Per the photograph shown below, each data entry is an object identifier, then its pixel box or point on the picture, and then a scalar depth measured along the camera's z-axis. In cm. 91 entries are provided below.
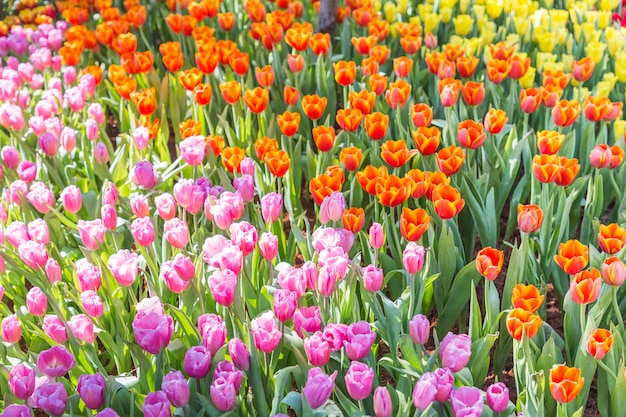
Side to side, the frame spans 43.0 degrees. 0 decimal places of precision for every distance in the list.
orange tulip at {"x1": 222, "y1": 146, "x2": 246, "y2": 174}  251
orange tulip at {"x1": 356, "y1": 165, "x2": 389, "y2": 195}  230
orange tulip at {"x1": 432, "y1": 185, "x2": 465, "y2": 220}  219
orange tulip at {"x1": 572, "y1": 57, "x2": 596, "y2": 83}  319
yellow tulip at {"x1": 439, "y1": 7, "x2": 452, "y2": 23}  420
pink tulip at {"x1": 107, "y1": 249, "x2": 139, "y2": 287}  201
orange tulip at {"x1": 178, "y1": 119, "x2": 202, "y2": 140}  268
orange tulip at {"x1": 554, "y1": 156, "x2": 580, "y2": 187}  232
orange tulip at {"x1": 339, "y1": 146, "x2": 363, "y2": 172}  254
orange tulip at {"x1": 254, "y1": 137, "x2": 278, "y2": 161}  256
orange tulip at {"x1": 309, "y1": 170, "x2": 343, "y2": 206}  230
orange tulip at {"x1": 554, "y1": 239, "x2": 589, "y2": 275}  197
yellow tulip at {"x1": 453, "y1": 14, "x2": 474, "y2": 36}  401
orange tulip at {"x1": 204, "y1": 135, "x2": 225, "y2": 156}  267
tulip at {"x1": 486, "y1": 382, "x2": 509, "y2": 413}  162
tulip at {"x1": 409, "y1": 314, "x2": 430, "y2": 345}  183
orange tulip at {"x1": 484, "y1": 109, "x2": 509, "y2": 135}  268
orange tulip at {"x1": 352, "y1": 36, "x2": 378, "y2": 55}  348
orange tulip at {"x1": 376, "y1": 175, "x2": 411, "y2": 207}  225
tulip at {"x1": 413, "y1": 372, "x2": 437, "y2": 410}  159
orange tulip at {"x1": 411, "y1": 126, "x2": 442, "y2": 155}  253
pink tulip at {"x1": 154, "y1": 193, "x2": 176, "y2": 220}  228
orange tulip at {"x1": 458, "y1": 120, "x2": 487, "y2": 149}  257
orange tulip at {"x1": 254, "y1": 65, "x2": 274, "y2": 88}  317
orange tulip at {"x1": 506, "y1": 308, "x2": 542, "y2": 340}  178
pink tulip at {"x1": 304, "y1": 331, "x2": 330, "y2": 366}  171
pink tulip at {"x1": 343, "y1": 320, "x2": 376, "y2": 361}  172
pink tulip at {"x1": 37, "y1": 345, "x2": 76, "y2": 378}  171
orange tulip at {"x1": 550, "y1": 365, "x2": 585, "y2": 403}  162
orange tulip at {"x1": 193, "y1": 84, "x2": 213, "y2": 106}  293
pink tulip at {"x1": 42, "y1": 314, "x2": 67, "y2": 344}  188
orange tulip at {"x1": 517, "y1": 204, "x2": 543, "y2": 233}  212
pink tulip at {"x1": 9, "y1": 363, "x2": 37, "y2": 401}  168
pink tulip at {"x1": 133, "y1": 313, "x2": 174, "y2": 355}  171
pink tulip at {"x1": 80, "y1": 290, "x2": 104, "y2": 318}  195
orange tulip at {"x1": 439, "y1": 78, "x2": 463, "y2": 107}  290
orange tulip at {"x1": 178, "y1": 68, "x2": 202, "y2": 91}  307
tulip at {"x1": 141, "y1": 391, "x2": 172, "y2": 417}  160
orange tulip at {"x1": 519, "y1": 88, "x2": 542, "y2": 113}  288
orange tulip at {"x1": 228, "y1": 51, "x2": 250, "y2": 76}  325
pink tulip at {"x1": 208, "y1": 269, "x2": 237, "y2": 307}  184
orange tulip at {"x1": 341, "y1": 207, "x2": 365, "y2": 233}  219
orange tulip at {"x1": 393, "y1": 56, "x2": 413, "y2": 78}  324
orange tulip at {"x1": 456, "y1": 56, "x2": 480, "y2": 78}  315
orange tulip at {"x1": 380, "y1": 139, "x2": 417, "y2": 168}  245
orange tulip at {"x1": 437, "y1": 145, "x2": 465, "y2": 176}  244
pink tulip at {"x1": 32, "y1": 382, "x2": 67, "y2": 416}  163
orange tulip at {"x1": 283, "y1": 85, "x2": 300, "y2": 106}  298
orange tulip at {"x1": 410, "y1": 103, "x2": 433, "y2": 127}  274
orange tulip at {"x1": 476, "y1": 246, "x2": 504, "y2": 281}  195
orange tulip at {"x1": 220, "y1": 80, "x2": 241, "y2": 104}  297
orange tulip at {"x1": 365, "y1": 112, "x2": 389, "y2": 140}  269
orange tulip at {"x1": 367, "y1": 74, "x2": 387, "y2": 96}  303
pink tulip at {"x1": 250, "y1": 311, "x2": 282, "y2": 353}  175
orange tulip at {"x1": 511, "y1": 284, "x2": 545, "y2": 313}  183
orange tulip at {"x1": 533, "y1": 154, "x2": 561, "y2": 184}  234
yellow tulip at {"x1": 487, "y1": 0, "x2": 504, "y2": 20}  427
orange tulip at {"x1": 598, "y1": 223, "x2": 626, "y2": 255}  206
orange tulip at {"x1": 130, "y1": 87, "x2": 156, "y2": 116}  287
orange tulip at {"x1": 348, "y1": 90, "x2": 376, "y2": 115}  282
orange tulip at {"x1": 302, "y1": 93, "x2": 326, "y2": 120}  283
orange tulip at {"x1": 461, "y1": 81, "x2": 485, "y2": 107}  291
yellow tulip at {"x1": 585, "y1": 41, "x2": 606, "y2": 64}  355
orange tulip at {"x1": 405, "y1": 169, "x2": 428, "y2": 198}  233
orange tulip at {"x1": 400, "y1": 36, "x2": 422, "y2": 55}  356
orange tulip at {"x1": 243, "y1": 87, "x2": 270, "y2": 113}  288
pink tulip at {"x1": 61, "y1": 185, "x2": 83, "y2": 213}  238
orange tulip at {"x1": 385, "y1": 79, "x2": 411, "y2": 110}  295
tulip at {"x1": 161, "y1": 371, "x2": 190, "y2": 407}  165
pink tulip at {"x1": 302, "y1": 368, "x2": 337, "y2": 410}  161
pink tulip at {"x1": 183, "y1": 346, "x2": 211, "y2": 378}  171
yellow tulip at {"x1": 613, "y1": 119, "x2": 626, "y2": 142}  301
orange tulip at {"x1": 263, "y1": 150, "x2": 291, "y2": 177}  245
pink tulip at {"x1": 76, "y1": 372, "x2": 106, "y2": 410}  166
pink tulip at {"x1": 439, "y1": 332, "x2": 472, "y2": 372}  172
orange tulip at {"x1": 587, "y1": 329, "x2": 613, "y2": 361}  176
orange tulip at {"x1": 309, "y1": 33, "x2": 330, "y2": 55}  348
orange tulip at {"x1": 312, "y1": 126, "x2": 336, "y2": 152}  264
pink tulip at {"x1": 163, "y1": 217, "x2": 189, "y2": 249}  210
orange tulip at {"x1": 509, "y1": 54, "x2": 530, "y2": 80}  315
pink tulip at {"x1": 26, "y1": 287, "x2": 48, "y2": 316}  200
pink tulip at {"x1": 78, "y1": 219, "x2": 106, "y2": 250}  219
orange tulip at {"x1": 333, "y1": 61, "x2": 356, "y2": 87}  309
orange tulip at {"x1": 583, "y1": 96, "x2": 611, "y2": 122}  278
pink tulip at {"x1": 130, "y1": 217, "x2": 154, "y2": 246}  215
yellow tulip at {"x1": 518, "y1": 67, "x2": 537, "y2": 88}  329
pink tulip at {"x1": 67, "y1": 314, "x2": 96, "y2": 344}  191
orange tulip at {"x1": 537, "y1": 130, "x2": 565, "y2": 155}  247
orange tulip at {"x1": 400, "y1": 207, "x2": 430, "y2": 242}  211
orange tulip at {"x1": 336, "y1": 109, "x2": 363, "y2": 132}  272
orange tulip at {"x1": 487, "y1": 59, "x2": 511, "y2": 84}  313
